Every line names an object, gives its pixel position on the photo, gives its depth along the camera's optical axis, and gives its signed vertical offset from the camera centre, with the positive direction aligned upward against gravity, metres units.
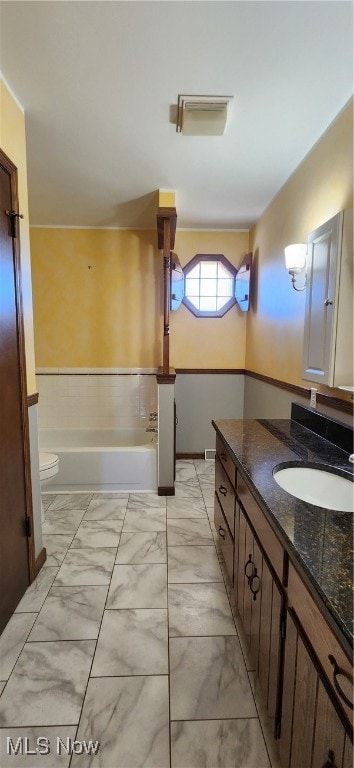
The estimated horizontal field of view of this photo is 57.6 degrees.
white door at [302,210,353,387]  1.50 +0.22
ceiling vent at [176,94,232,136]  1.62 +1.20
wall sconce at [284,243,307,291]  1.90 +0.53
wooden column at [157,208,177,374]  2.59 +0.76
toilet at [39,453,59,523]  2.43 -0.94
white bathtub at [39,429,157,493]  2.90 -1.11
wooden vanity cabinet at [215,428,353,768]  0.65 -0.80
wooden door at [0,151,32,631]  1.51 -0.39
